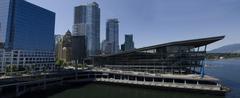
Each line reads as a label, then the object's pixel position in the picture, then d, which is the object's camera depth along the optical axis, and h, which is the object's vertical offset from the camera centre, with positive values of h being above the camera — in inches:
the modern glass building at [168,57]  2876.2 -7.3
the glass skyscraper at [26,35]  3340.9 +598.1
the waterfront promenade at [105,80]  1888.2 -424.7
